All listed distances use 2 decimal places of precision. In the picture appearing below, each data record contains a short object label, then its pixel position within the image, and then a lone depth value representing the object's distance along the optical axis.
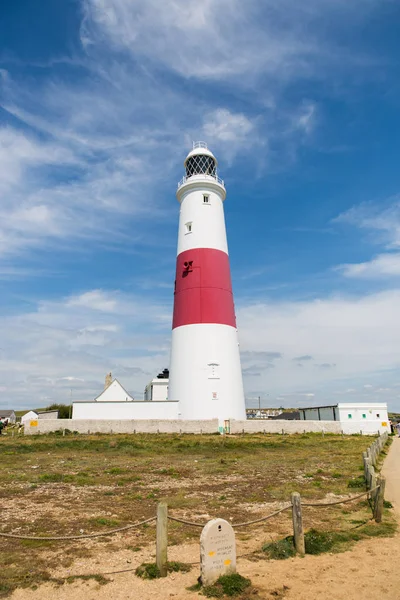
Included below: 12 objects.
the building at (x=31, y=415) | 64.58
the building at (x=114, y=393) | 48.62
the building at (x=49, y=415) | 51.64
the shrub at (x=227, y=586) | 6.75
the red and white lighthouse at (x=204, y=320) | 31.84
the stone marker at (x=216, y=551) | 7.07
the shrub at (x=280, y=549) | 8.22
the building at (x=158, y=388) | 49.12
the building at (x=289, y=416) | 68.00
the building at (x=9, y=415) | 83.54
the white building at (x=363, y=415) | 38.66
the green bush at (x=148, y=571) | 7.43
